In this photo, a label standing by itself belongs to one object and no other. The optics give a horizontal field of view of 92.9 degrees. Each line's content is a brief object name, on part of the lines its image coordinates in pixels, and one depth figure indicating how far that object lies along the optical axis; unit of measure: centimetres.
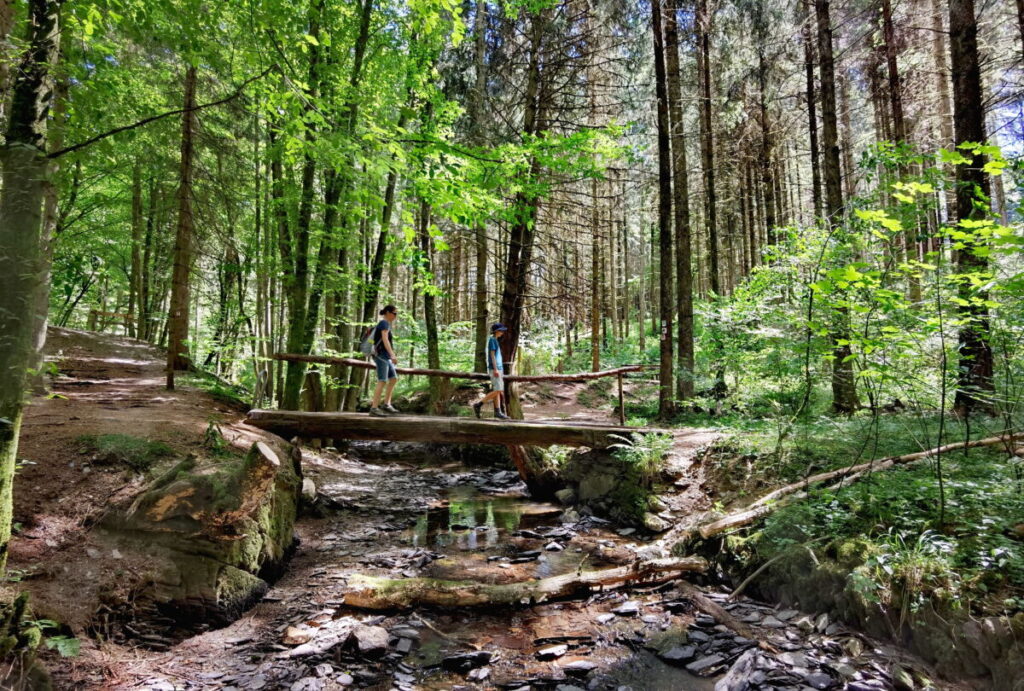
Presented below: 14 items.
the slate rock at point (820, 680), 379
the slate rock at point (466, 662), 436
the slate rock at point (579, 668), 427
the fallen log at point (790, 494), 579
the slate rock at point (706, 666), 419
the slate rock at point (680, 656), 439
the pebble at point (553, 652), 452
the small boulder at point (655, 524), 774
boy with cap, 941
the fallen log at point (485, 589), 537
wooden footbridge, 837
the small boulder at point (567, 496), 1012
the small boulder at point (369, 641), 448
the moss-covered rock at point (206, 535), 471
